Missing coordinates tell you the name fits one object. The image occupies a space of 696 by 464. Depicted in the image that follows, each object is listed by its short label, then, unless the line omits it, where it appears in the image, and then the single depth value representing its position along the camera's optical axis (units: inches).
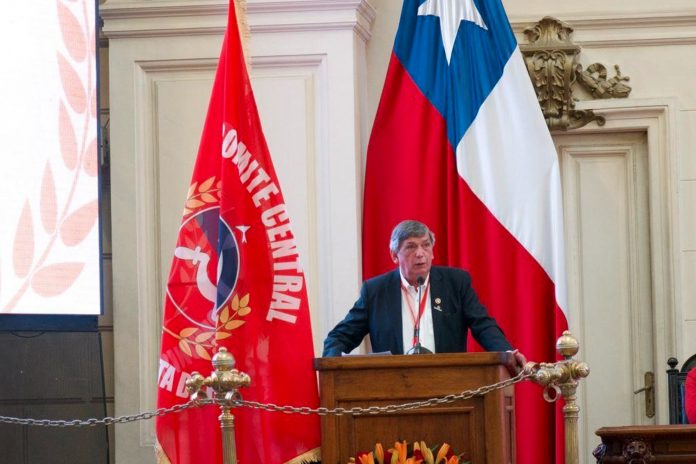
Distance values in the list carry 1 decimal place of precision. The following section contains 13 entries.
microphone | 392.9
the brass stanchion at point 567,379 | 362.9
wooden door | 539.8
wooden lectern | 363.6
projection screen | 463.5
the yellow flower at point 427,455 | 354.3
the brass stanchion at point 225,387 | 364.5
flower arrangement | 353.4
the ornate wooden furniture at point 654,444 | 424.2
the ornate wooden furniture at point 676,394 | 483.8
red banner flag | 401.4
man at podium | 417.1
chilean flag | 508.7
